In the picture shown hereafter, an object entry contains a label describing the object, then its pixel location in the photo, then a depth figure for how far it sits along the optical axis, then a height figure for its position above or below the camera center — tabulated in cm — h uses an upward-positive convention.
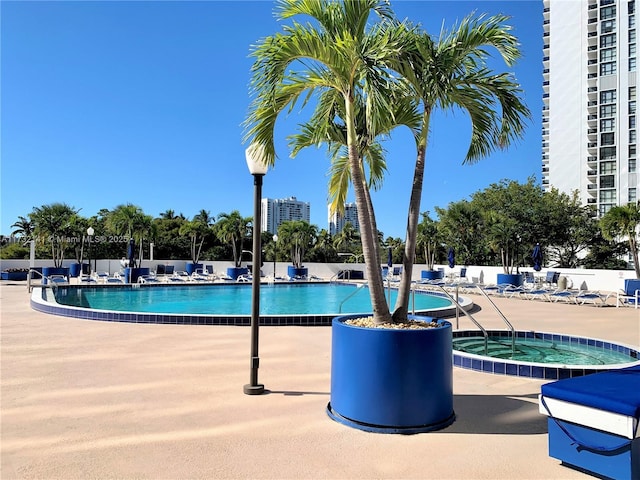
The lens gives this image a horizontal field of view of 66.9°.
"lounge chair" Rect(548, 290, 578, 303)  1536 -100
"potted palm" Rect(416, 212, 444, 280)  2833 +156
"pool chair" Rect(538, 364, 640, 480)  280 -96
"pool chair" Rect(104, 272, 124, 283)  2083 -94
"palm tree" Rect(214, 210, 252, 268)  3080 +215
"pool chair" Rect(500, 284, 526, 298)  1698 -94
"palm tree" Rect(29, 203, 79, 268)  2623 +165
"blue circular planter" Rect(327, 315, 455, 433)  372 -91
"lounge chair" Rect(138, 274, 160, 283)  2122 -93
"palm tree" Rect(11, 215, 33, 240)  3694 +232
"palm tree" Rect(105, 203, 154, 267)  2912 +218
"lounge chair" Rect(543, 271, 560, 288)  1881 -54
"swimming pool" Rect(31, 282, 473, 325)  995 -129
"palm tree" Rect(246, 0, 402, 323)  408 +179
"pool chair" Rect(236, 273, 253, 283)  2291 -89
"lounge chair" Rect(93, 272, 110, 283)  2136 -87
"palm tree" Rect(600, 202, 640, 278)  2256 +203
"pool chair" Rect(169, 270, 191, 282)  2269 -89
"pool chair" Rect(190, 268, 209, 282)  2312 -89
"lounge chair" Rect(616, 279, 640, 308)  1400 -86
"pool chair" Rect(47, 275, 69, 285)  1759 -85
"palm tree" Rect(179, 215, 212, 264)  3234 +201
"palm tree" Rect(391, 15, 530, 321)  426 +170
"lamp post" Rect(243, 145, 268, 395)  491 +13
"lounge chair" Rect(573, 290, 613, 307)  1453 -103
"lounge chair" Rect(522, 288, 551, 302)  1585 -99
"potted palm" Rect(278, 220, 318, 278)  3027 +157
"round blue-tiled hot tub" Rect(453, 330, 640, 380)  563 -128
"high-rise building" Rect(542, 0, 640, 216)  5472 +2018
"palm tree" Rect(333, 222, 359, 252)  3888 +191
